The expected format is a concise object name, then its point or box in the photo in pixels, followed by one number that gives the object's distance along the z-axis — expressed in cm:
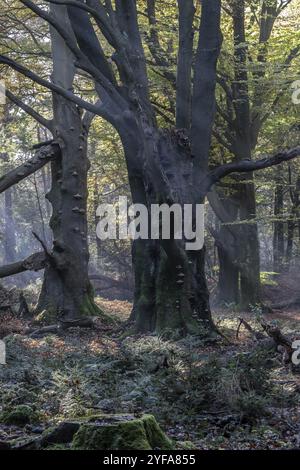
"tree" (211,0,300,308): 1861
